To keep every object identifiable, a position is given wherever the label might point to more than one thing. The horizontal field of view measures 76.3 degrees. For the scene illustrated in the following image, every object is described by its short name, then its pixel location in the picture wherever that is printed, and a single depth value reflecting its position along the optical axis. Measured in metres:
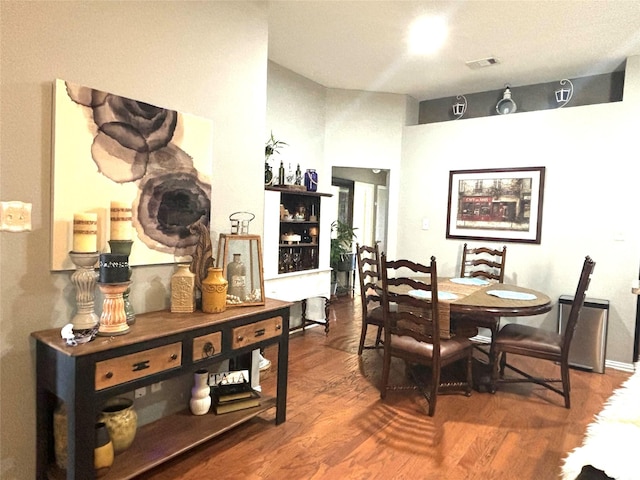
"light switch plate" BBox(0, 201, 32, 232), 1.70
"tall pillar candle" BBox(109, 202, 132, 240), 1.98
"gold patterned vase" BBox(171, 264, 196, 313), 2.24
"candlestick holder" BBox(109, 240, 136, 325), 1.97
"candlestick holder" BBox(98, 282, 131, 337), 1.80
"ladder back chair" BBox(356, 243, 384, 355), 3.60
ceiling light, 3.26
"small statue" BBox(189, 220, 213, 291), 2.39
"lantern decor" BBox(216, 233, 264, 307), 2.48
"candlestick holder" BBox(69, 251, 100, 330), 1.80
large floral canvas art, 1.86
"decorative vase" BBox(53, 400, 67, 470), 1.82
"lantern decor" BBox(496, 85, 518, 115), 4.57
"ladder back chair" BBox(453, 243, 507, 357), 3.15
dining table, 2.84
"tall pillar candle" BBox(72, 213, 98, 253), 1.82
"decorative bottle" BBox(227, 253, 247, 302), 2.52
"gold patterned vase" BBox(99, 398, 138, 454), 1.91
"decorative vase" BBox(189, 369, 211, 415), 2.37
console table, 1.63
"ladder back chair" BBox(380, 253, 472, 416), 2.66
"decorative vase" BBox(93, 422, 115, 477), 1.77
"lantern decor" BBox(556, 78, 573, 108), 4.32
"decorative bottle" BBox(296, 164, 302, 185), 4.44
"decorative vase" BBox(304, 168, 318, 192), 4.39
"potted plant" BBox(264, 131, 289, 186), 3.89
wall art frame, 4.29
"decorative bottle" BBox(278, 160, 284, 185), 4.11
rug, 1.07
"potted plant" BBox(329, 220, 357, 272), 5.99
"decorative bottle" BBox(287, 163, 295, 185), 4.26
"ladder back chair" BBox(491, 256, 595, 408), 2.82
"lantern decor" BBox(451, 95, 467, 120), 5.03
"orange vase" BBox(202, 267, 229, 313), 2.28
